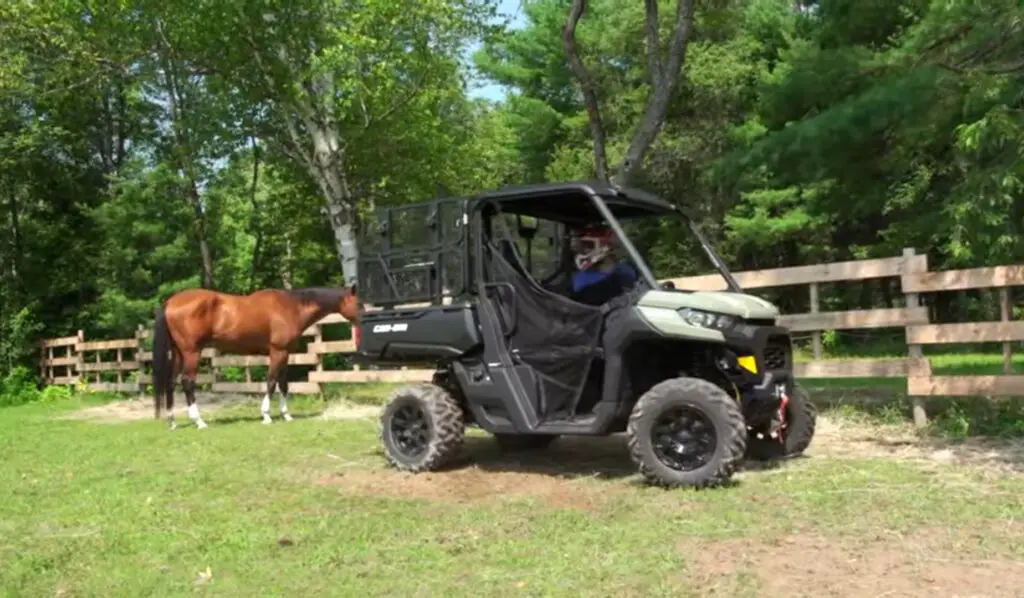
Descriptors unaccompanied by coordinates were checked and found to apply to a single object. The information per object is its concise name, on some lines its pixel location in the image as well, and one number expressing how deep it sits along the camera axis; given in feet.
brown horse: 38.70
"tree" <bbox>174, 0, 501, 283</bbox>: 49.67
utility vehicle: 18.70
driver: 20.94
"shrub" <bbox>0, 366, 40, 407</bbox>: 65.57
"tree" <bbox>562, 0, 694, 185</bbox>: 36.76
